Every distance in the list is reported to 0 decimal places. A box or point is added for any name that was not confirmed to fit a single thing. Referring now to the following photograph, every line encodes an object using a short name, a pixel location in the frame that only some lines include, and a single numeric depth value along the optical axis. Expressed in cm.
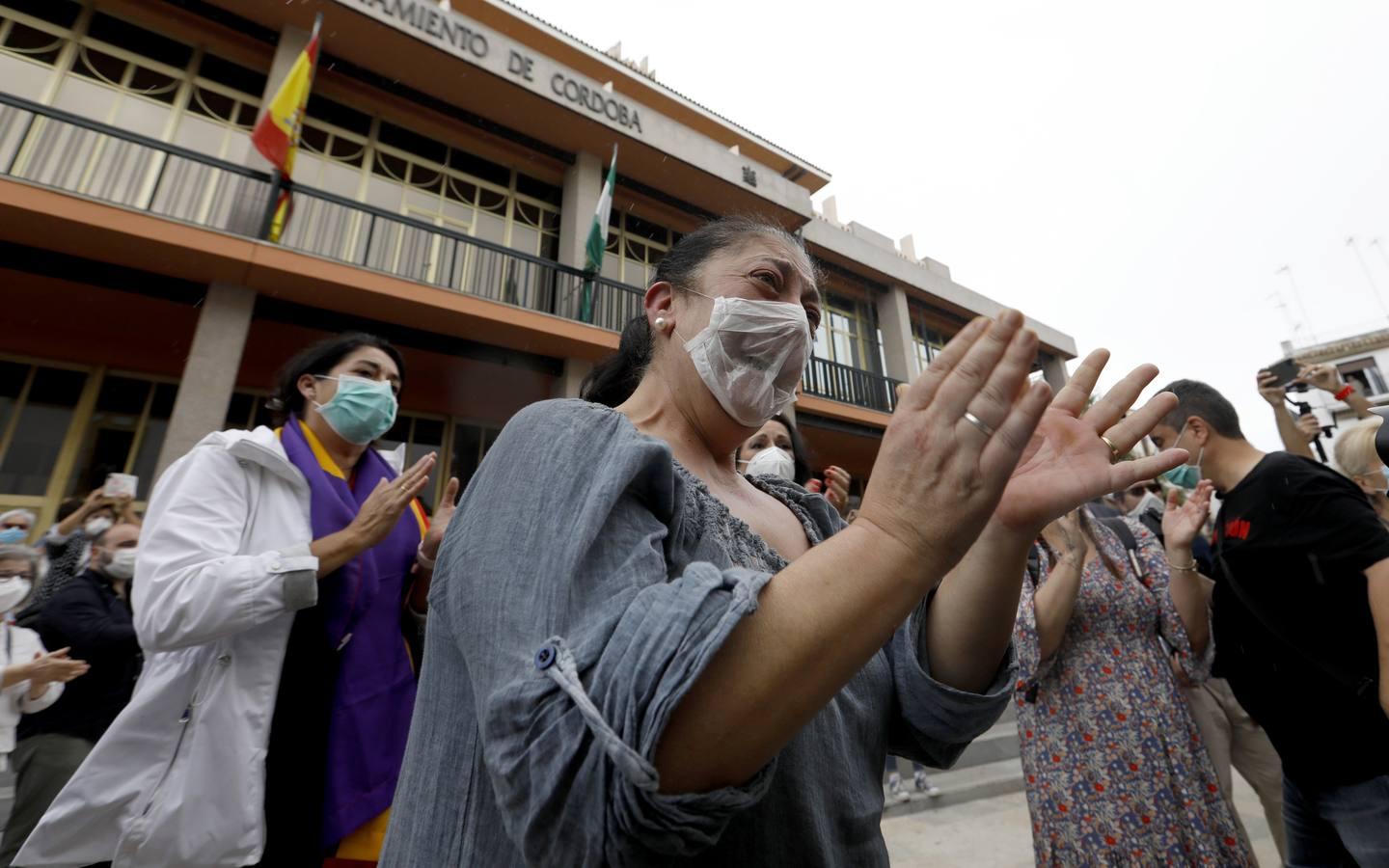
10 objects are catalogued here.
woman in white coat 140
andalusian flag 877
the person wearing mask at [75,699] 279
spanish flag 678
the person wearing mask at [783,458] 343
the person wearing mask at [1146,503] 404
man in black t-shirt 186
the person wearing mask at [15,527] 380
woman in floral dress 208
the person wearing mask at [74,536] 354
